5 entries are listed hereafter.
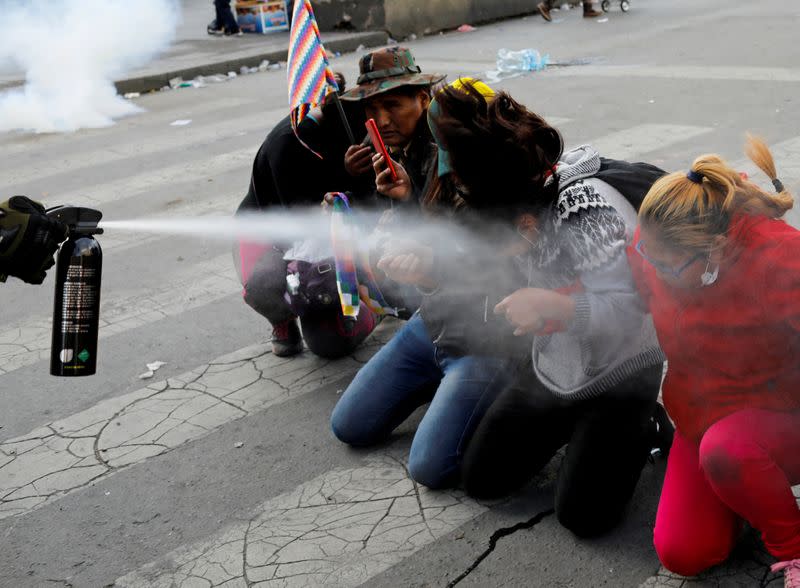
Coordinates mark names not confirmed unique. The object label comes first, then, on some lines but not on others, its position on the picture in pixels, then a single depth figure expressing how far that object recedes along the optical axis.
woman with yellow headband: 2.60
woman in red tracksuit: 2.36
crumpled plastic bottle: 9.99
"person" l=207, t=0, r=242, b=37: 14.34
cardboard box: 14.34
